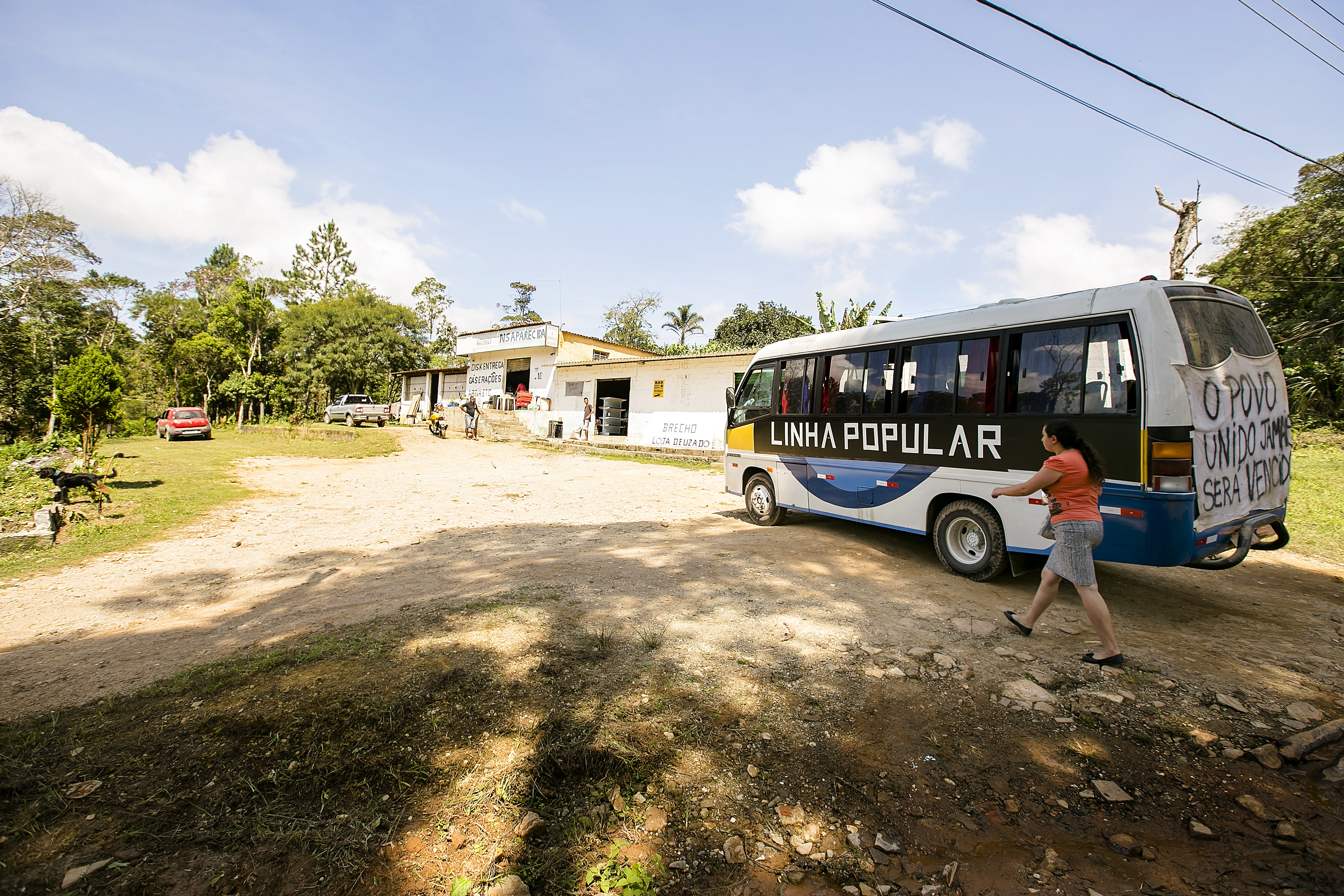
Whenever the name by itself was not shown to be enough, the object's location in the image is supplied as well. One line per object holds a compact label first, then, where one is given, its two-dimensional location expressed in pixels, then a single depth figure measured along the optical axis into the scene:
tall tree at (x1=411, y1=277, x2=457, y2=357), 48.22
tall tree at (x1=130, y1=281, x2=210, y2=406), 36.97
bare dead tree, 13.98
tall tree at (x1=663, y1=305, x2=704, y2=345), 42.25
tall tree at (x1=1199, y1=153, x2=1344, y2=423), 15.51
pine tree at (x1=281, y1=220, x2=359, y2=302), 47.66
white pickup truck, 30.25
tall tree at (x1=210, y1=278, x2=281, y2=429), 35.12
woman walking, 3.95
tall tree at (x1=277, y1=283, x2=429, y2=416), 36.41
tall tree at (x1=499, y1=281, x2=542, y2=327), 50.41
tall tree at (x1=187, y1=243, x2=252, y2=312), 41.72
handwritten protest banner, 4.49
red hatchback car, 25.02
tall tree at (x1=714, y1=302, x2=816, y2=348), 37.19
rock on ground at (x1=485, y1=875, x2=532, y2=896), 2.10
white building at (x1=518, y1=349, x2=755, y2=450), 21.39
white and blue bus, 4.50
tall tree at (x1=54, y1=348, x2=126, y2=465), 11.15
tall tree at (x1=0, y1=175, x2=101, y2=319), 24.80
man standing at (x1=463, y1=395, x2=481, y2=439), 25.86
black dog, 8.80
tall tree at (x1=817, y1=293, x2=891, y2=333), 23.59
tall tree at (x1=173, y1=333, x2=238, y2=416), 34.22
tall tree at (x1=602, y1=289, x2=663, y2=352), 44.75
